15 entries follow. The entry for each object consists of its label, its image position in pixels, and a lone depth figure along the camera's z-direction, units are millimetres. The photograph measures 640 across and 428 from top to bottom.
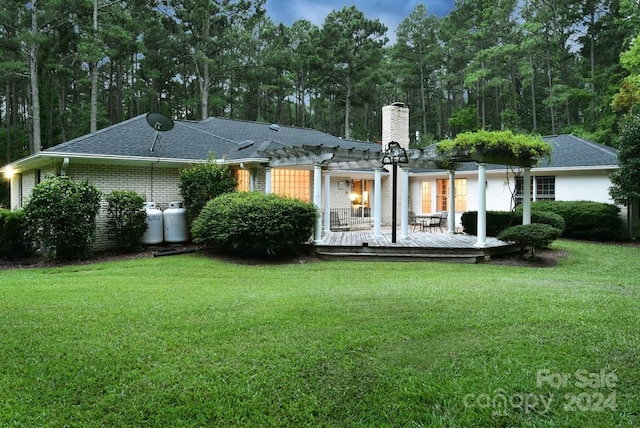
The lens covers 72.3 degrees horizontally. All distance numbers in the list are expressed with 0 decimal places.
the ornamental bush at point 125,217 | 11164
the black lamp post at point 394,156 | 11133
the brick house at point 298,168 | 11609
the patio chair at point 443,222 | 16141
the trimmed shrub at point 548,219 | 12148
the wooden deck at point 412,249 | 10297
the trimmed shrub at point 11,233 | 10516
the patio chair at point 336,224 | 15734
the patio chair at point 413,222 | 17369
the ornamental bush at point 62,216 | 9898
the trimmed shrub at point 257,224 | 10070
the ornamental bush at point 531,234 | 9867
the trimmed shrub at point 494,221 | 12797
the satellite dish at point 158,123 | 12961
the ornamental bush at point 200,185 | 12188
